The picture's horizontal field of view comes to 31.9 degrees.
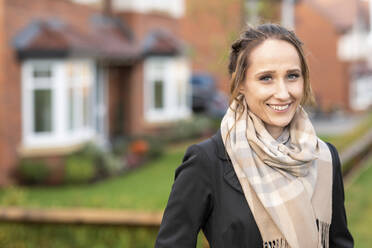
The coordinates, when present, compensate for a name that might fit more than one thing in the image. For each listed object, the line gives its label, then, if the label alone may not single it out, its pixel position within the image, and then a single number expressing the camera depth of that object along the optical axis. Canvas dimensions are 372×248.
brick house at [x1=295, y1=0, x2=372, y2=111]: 39.91
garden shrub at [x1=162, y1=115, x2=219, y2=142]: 22.55
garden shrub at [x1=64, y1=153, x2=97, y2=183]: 15.27
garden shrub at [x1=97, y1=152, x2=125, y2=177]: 16.47
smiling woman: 2.54
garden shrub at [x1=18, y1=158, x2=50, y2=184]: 14.66
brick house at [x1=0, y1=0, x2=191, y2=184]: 14.70
